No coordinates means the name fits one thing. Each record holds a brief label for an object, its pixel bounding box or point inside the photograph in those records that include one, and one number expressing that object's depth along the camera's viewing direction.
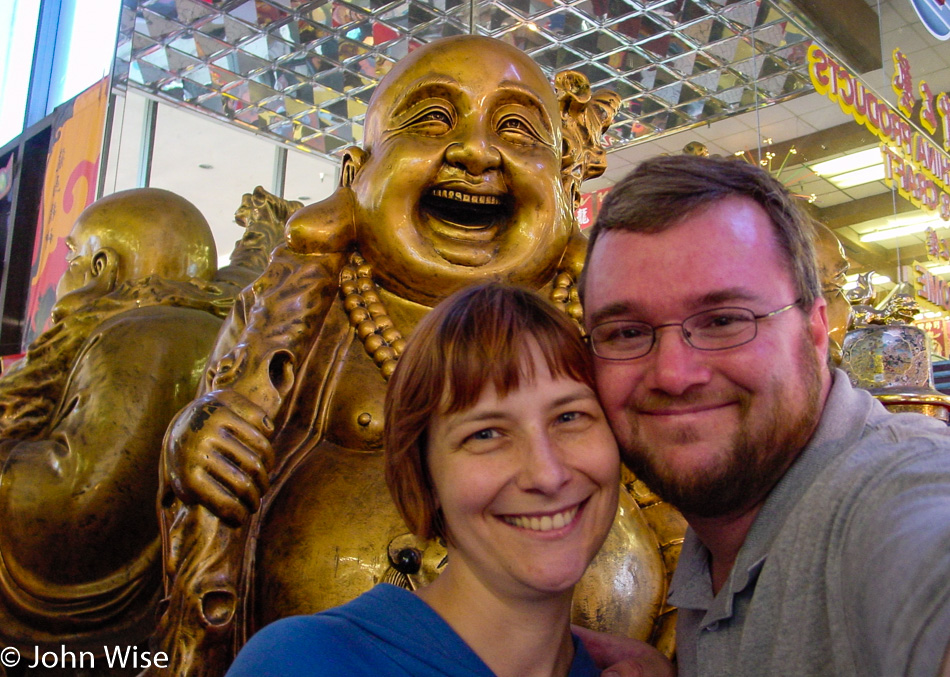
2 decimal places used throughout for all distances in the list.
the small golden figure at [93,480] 1.66
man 0.75
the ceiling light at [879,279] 4.75
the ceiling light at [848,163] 4.47
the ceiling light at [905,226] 4.88
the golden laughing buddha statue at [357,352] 1.32
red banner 3.07
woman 0.91
